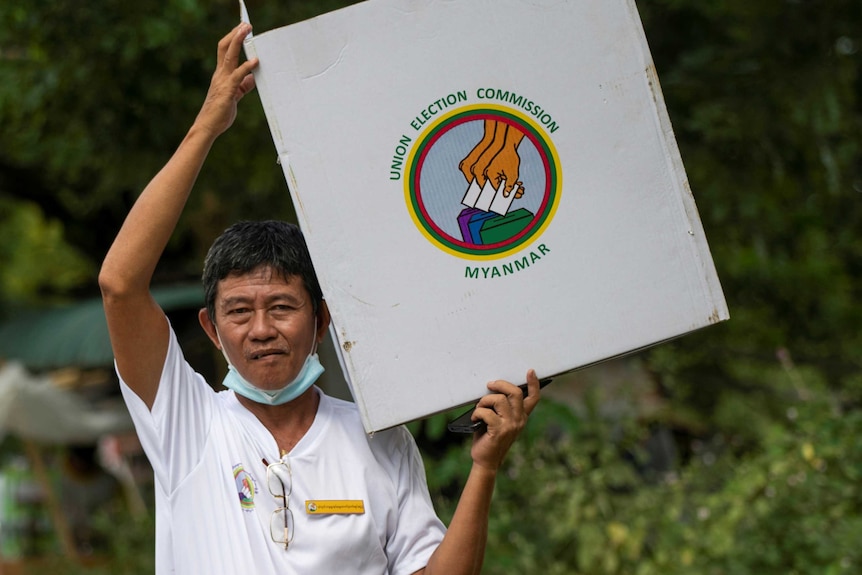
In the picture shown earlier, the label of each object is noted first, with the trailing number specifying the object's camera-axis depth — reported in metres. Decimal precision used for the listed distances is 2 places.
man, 4.71
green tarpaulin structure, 17.36
